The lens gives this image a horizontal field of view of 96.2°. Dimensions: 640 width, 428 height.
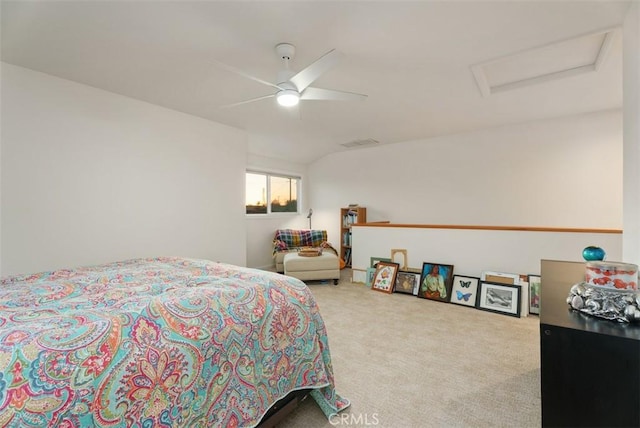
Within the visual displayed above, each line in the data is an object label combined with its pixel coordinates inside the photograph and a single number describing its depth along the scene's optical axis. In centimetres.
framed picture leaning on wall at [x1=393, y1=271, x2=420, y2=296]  366
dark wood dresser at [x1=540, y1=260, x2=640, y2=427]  86
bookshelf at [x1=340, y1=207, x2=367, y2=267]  538
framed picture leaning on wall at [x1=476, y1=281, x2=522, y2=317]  297
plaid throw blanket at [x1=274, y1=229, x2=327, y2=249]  513
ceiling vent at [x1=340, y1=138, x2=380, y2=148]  495
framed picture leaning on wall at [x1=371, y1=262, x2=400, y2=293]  380
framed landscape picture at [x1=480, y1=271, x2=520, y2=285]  314
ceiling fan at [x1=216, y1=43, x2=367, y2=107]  193
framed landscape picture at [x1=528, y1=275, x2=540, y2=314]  300
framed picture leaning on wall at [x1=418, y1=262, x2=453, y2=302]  343
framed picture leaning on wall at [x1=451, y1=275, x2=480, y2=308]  325
